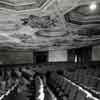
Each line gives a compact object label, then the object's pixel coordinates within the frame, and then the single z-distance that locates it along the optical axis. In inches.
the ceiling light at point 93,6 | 203.5
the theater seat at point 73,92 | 184.5
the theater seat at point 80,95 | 154.7
